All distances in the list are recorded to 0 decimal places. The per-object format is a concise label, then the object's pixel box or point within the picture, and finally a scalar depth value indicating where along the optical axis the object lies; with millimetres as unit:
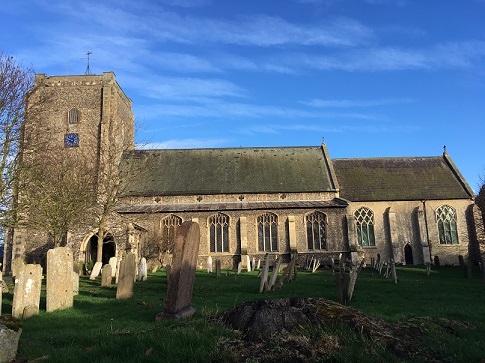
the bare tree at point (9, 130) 14453
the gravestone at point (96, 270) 17658
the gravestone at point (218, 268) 19134
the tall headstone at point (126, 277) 11711
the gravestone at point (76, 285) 12805
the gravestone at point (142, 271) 17266
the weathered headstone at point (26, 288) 8875
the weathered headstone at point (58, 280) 9625
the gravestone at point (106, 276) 14820
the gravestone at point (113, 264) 16841
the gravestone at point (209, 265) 22602
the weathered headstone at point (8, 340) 4932
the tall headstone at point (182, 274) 7953
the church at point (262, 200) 28688
